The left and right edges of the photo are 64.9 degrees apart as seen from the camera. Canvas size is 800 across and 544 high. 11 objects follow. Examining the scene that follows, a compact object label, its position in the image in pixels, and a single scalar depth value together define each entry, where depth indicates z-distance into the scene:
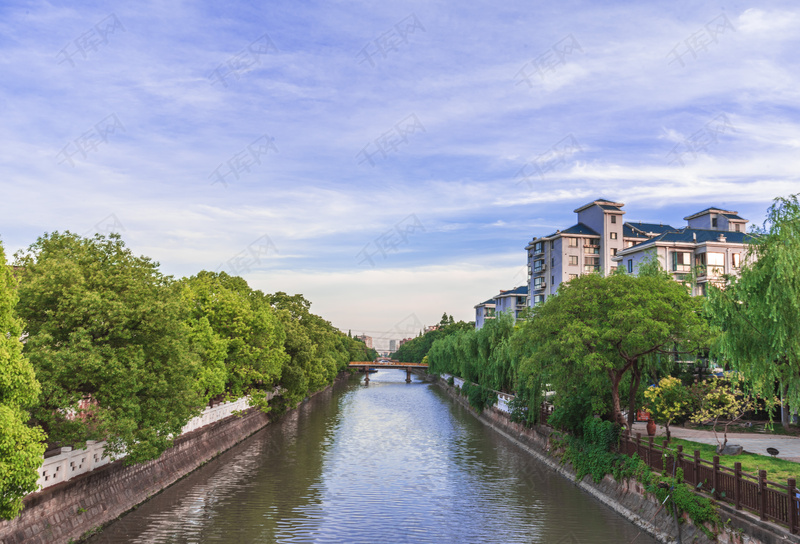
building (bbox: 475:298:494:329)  151.75
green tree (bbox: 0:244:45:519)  13.86
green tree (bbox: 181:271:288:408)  37.81
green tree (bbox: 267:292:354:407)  55.41
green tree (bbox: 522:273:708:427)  28.05
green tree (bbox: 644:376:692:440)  28.78
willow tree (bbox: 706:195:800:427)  17.25
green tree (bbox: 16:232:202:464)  19.86
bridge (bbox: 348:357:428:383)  130.25
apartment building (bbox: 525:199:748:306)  64.50
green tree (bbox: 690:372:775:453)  27.33
